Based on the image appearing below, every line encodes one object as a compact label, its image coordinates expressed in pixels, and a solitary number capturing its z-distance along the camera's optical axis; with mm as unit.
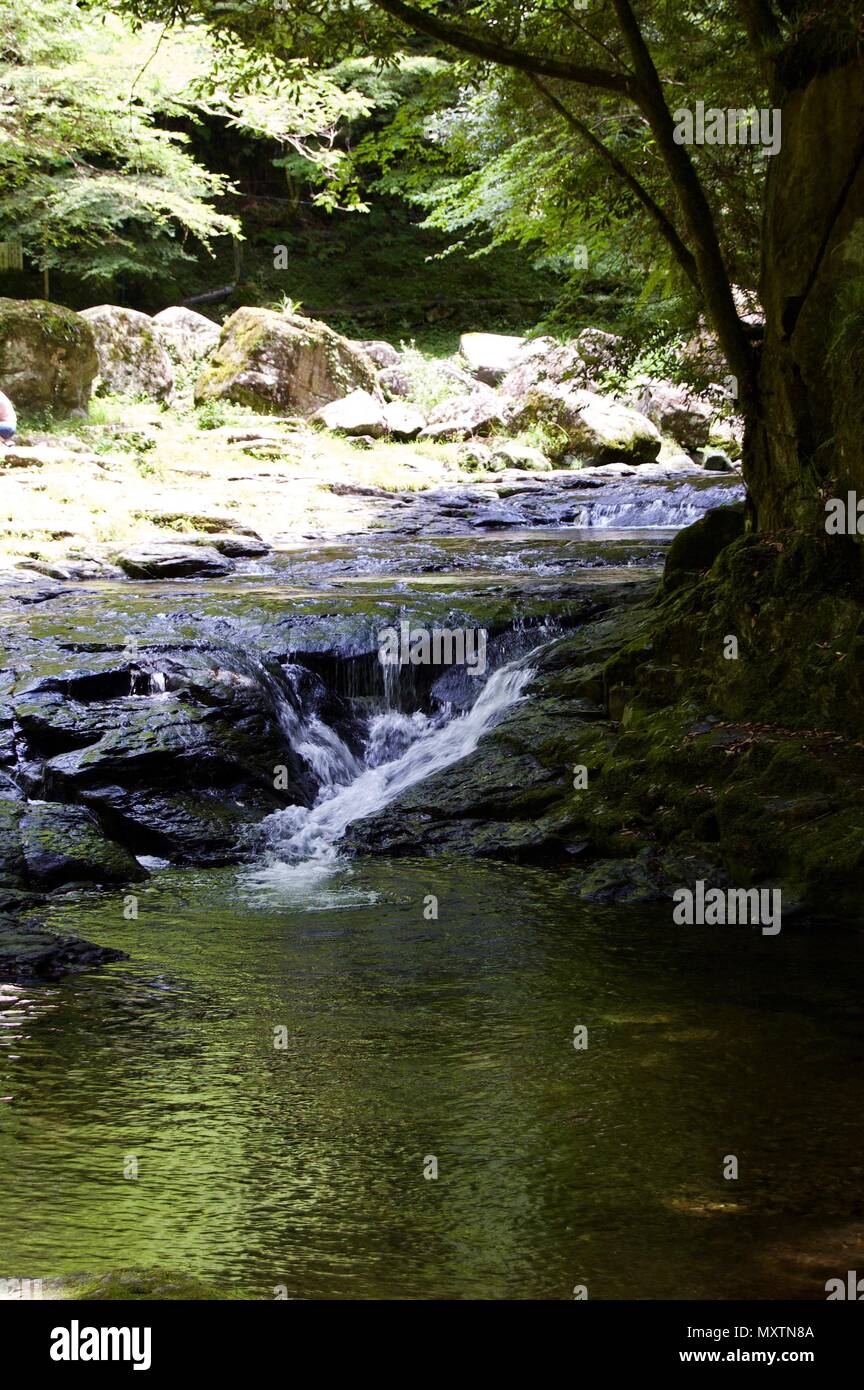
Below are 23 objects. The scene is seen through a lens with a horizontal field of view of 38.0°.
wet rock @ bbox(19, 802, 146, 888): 7285
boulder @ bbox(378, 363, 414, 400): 27891
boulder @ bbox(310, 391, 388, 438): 24203
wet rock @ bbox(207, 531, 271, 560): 15609
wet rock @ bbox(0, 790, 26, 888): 7117
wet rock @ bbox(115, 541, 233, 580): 14312
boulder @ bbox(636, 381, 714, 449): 25047
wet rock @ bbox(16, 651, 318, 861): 8570
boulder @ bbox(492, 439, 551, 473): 23156
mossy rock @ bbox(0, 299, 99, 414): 23094
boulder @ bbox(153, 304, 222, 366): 28030
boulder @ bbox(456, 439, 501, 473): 22922
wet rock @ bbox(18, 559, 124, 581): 13942
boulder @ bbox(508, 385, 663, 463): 23703
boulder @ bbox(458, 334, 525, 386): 28938
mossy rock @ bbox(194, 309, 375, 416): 25266
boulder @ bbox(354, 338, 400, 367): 29547
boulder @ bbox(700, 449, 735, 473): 22922
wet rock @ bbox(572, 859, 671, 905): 7086
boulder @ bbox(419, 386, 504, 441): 24688
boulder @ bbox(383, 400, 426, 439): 24688
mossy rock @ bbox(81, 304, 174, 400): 25547
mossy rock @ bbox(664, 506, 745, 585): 10172
